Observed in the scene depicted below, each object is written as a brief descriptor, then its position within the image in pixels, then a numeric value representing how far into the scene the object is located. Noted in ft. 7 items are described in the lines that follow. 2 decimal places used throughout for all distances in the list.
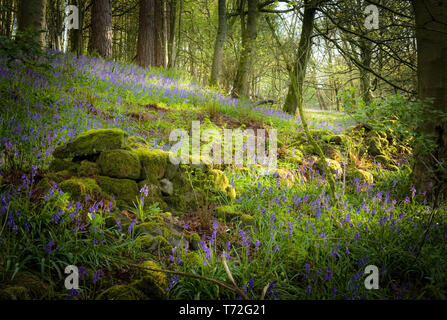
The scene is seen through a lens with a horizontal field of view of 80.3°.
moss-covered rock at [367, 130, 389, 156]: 20.12
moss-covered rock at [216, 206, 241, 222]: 10.66
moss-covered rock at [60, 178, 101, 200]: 8.29
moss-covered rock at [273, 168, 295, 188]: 13.71
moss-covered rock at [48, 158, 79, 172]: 9.82
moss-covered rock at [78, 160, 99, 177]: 9.58
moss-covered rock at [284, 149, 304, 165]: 17.20
